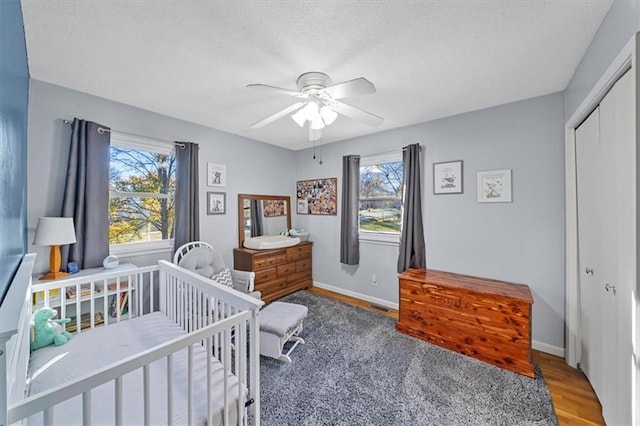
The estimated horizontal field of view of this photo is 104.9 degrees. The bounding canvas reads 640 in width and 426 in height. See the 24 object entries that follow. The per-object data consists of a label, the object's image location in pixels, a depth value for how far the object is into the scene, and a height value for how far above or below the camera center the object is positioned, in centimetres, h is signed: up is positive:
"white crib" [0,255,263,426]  82 -81
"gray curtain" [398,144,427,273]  303 -5
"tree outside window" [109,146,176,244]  258 +21
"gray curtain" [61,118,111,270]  217 +19
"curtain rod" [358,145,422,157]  316 +84
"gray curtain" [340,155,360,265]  366 +11
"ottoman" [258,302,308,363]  215 -102
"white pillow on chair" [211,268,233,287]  263 -68
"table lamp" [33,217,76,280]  187 -17
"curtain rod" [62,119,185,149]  219 +82
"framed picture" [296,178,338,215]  401 +29
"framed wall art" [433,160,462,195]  281 +41
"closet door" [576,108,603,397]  167 -24
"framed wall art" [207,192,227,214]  328 +15
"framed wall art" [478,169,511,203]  252 +28
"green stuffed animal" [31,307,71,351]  150 -72
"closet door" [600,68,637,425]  117 -18
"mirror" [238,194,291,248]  367 -2
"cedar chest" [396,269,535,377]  206 -96
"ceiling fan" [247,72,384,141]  168 +84
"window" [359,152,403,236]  341 +28
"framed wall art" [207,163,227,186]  326 +53
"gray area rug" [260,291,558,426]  162 -133
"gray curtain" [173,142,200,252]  290 +25
